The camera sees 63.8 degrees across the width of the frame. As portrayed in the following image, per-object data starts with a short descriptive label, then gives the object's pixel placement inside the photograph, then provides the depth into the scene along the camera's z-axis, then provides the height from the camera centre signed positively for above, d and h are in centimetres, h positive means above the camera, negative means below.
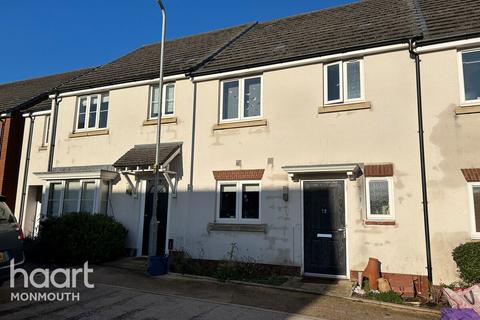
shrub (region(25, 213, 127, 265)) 1101 -79
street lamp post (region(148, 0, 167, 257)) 993 +121
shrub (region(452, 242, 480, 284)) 757 -79
